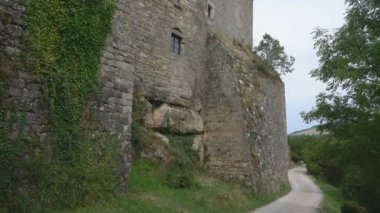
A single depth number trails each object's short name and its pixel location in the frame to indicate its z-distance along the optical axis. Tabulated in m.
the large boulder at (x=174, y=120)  12.69
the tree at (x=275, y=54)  30.67
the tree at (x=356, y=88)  9.77
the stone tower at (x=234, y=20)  17.52
